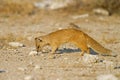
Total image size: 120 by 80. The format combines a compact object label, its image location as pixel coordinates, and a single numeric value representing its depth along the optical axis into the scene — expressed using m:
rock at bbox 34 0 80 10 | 19.12
